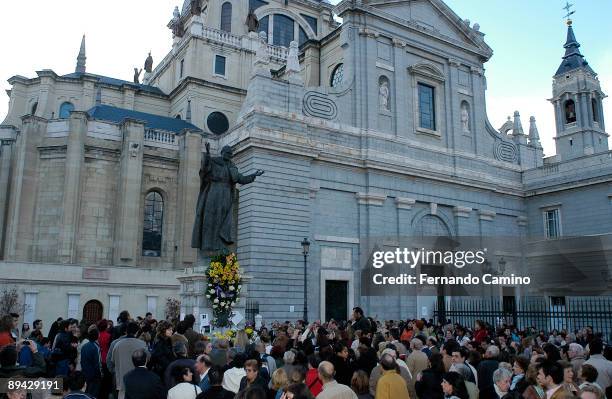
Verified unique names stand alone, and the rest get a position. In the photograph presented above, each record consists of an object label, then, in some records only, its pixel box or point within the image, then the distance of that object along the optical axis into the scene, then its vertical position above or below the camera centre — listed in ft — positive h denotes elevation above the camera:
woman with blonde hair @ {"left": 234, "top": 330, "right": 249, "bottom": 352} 35.55 -2.43
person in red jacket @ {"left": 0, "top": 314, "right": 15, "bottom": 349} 27.86 -1.60
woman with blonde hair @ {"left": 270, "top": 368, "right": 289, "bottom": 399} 21.43 -2.94
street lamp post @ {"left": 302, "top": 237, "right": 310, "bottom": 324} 72.28 +6.82
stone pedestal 49.62 +0.84
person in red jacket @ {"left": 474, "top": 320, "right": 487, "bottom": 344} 45.31 -2.32
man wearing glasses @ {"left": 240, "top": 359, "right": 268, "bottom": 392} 21.48 -2.67
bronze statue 49.11 +8.73
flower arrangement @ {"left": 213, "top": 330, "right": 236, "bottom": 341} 42.00 -2.49
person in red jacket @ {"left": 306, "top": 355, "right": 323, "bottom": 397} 23.02 -3.22
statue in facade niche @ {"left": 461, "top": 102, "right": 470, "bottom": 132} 111.45 +37.33
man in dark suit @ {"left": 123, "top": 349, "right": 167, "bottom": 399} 21.42 -3.20
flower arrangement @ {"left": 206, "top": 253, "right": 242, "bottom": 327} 49.24 +1.46
